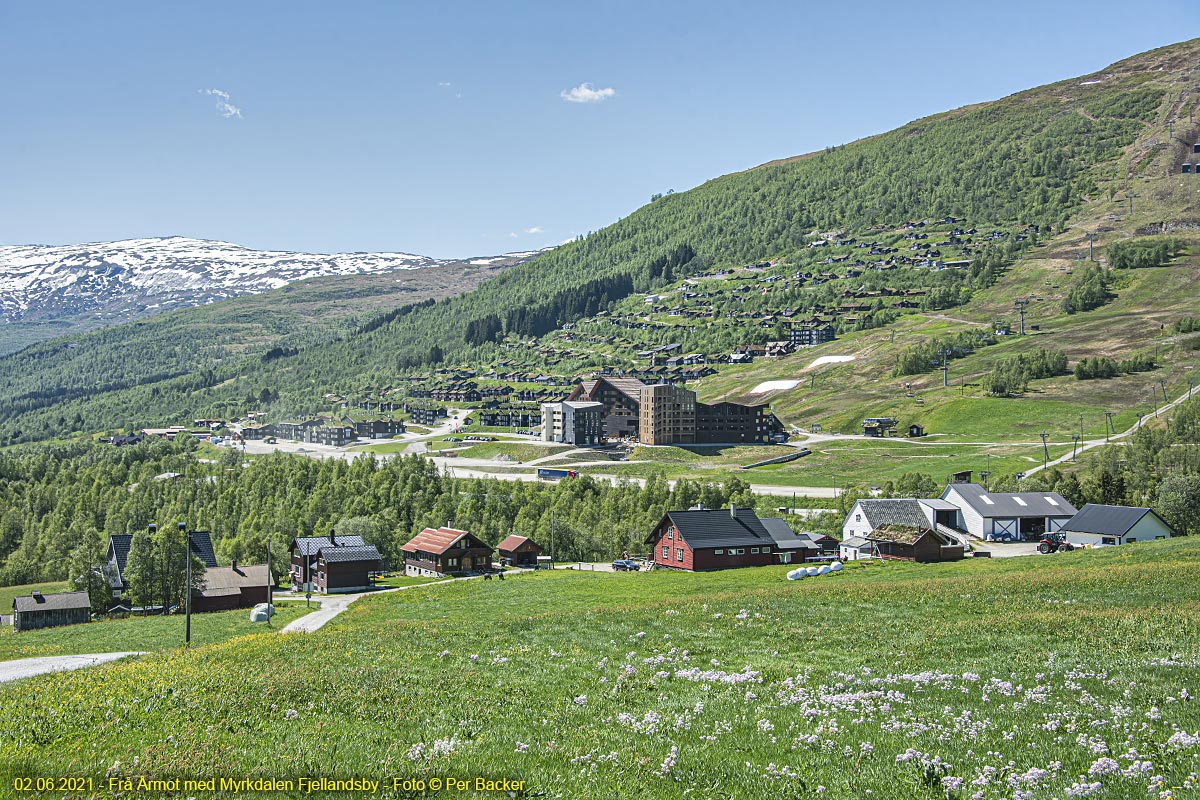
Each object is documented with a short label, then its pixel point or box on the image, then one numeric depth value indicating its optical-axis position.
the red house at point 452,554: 94.44
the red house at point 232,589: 80.62
